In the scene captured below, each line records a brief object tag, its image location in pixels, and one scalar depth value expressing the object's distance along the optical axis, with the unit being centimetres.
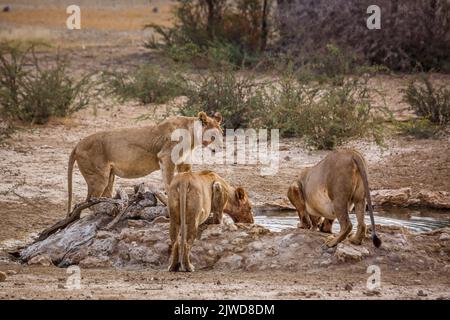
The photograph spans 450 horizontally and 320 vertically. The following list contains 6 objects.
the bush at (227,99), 1636
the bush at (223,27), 2244
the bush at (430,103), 1652
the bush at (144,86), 1797
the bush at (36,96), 1667
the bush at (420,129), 1593
